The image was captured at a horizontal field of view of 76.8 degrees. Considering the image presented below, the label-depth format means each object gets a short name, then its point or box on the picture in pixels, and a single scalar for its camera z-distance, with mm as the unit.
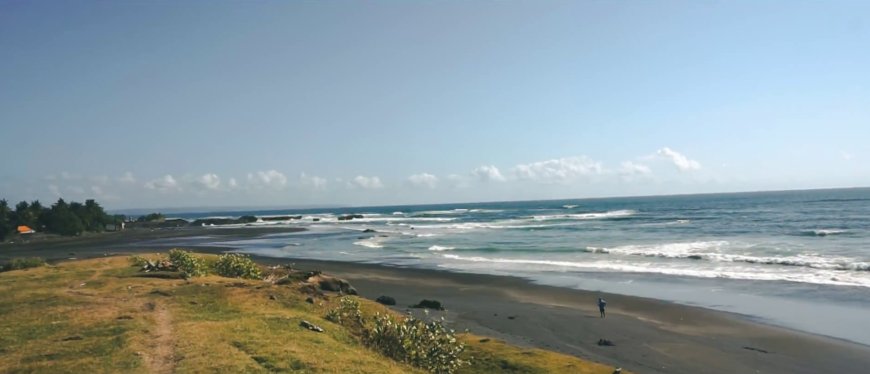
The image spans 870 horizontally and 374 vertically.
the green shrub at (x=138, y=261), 26798
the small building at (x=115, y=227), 108525
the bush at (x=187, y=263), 24516
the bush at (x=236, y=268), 25873
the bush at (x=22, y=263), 27234
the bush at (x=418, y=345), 13953
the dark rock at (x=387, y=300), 26219
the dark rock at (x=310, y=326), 15255
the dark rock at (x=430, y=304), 25656
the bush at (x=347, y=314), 17172
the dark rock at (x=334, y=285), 25969
